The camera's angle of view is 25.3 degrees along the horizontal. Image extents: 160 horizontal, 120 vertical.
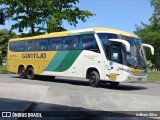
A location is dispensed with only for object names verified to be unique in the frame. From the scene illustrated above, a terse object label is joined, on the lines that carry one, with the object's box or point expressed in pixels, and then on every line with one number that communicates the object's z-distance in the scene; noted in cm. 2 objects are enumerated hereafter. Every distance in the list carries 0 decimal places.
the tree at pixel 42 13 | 3578
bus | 1872
